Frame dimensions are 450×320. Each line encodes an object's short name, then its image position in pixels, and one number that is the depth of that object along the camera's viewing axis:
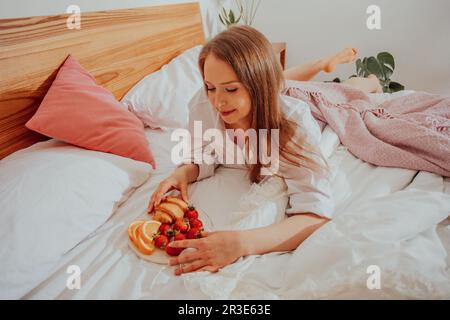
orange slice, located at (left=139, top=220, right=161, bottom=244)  0.83
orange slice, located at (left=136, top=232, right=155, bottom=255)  0.81
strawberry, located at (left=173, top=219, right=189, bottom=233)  0.86
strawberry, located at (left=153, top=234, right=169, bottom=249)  0.83
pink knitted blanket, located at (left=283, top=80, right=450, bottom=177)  1.00
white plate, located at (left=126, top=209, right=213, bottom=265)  0.79
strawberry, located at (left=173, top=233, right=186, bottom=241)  0.83
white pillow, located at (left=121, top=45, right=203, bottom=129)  1.42
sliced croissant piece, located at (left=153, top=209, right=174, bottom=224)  0.89
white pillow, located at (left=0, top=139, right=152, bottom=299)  0.70
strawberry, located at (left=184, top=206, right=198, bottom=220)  0.90
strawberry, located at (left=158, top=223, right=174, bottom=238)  0.85
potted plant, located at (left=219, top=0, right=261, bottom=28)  2.93
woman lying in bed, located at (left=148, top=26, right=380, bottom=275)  0.77
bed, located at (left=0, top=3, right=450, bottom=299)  0.63
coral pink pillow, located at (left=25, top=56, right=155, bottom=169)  1.01
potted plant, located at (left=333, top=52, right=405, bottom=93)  2.42
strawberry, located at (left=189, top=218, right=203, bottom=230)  0.87
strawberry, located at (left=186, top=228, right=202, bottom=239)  0.84
